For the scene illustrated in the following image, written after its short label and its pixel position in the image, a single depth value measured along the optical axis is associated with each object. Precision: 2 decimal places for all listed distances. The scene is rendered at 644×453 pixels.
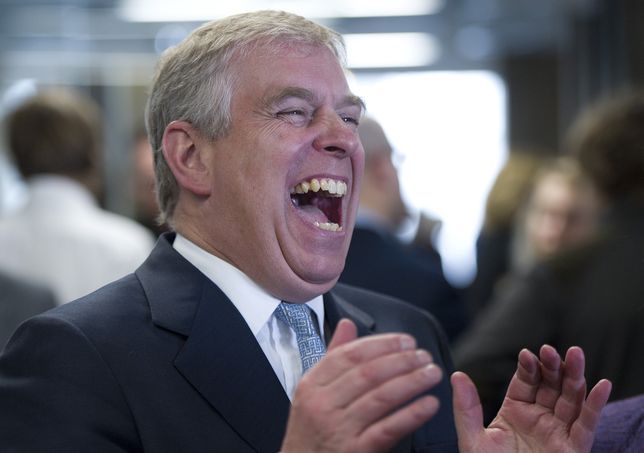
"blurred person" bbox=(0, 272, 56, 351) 2.74
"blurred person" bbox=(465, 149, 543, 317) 5.30
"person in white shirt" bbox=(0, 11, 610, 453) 1.65
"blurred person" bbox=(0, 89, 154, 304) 3.42
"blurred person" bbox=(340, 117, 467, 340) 3.30
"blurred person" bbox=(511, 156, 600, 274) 4.67
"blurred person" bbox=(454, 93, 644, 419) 2.98
